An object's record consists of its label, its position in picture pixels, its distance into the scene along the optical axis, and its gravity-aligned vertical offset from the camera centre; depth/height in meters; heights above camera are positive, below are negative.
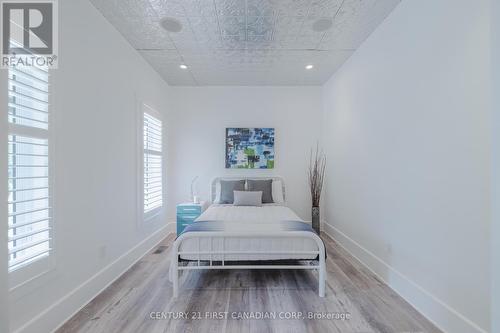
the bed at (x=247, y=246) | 2.29 -0.78
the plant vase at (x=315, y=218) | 4.10 -0.87
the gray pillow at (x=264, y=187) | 4.04 -0.34
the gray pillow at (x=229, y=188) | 4.01 -0.35
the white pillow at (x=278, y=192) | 4.18 -0.44
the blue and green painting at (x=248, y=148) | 4.46 +0.36
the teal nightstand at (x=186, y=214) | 3.89 -0.76
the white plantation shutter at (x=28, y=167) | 1.50 +0.00
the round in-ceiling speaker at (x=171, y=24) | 2.54 +1.56
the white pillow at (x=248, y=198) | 3.82 -0.49
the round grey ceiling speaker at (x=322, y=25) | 2.54 +1.54
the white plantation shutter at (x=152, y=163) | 3.48 +0.07
